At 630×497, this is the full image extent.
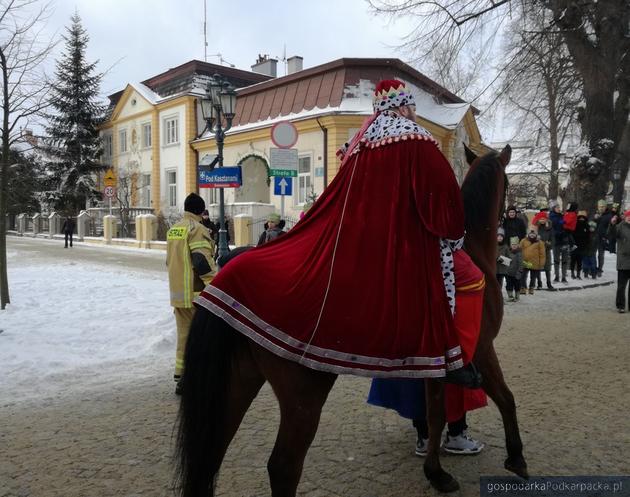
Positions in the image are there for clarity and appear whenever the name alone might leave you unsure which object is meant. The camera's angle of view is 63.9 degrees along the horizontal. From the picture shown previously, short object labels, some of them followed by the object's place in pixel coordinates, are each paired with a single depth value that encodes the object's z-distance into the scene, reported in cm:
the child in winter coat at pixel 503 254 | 1001
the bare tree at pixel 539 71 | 1191
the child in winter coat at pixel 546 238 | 1260
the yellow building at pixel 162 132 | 3036
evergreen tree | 3875
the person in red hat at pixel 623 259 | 945
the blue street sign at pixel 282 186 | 1063
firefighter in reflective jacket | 530
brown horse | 239
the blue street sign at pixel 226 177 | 1017
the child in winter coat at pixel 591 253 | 1432
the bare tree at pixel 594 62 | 1162
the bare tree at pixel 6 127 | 834
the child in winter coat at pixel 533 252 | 1176
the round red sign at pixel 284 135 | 1041
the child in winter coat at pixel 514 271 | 1057
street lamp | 1145
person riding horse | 236
